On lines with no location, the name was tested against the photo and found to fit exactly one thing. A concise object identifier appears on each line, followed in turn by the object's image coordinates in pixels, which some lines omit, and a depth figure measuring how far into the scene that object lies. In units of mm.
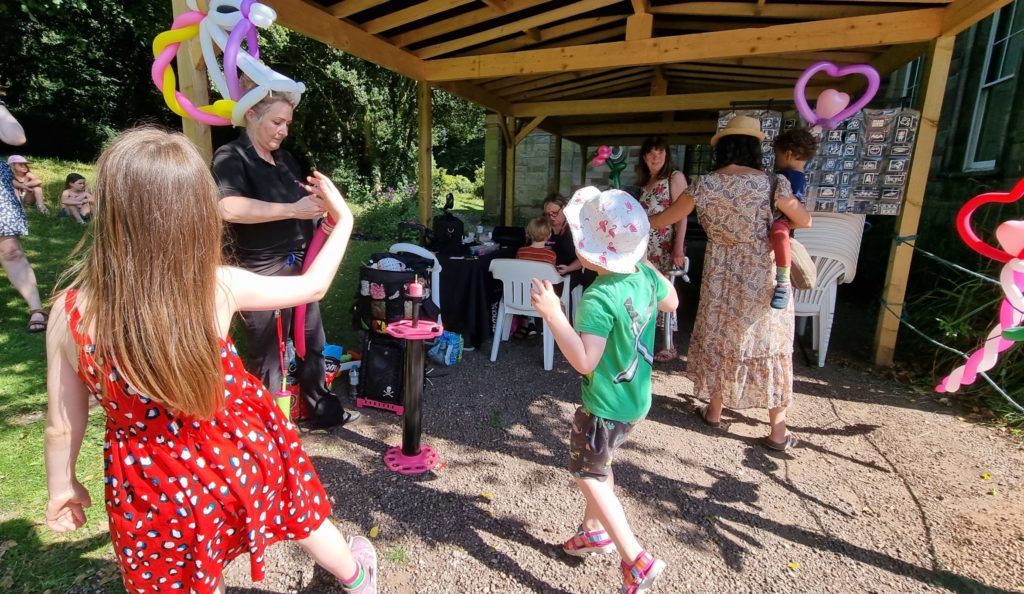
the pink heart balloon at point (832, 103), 3682
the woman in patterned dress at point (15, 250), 3752
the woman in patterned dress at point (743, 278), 2566
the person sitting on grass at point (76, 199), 8851
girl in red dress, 1037
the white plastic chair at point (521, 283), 3951
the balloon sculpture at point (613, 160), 5108
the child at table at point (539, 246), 3992
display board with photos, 3867
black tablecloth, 4273
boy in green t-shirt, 1582
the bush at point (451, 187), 19428
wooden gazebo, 3596
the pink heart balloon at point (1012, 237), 1464
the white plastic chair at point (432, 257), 3738
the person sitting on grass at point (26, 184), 8445
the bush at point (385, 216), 11131
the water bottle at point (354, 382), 3480
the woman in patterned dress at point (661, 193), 3871
